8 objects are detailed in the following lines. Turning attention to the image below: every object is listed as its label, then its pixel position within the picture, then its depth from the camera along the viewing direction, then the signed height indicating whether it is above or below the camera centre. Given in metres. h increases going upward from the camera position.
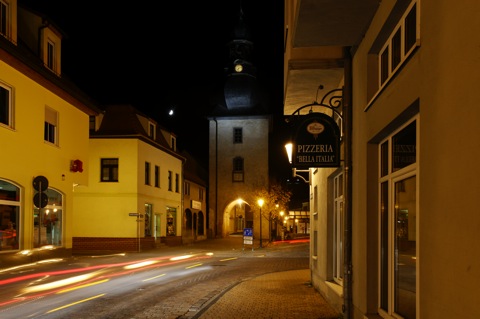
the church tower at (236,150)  55.50 +4.11
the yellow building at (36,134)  19.22 +2.19
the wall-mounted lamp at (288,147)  14.33 +1.15
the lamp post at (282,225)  55.66 -3.55
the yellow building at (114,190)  33.50 -0.01
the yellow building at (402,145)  3.59 +0.43
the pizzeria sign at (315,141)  8.67 +0.79
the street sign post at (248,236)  36.31 -2.96
